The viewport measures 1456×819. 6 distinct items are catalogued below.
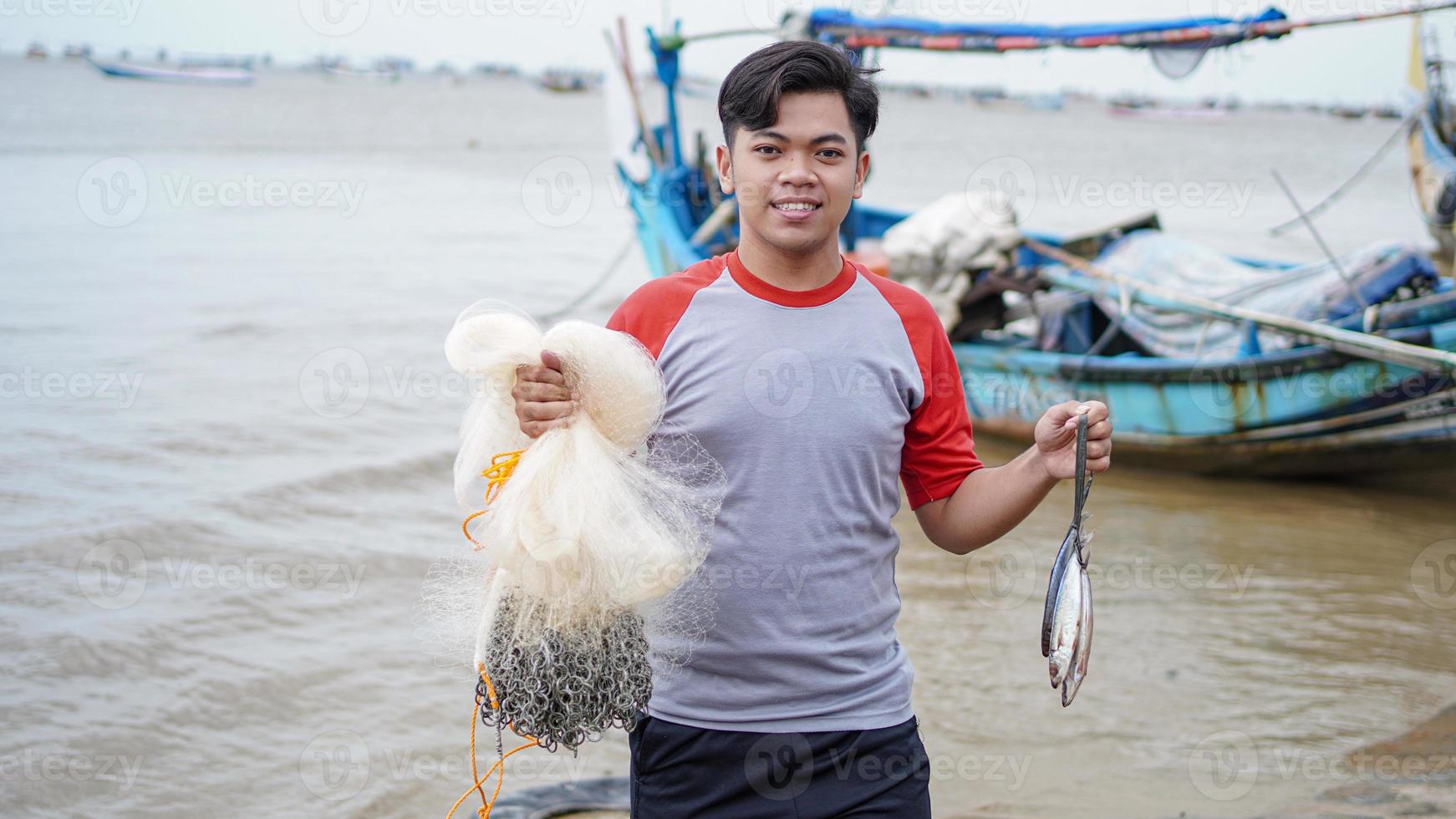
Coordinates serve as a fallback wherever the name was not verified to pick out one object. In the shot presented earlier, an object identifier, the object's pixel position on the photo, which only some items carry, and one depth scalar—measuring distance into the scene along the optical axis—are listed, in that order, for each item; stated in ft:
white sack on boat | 29.50
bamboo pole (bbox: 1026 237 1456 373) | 22.59
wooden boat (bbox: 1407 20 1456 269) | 48.75
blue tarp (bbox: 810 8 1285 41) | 26.86
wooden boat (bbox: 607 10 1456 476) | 24.07
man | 6.08
